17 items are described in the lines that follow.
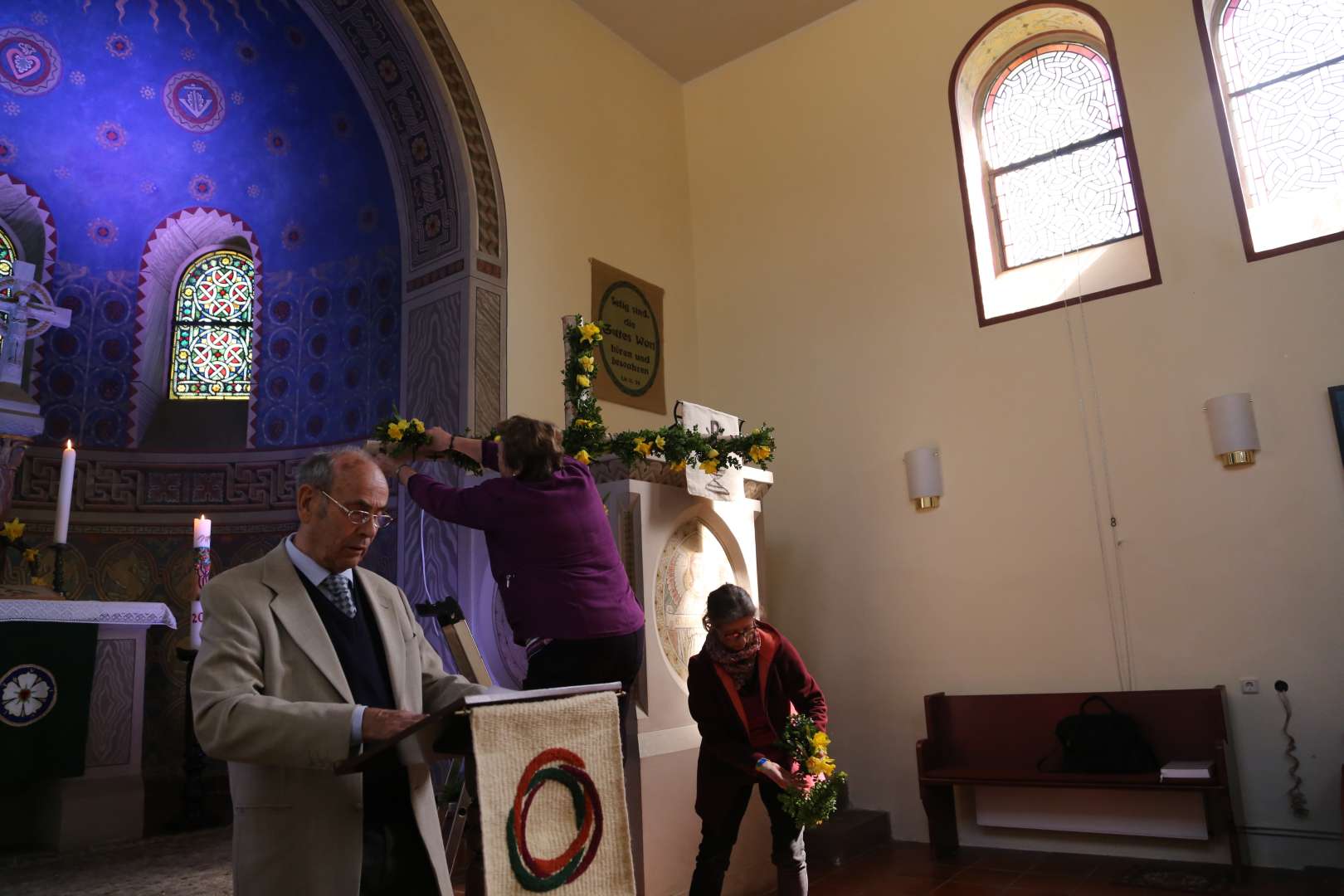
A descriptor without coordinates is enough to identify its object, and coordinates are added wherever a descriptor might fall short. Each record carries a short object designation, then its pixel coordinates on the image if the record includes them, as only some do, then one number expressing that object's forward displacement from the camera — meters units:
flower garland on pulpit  4.68
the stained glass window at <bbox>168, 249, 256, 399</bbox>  7.78
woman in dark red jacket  3.84
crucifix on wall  5.93
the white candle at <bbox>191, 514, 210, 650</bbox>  5.69
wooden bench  4.96
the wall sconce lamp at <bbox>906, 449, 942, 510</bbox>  6.41
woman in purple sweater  3.51
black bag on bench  5.14
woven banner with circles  1.93
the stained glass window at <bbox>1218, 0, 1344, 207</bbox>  5.75
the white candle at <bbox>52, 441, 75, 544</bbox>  5.47
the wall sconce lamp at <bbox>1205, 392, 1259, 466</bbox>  5.36
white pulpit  4.38
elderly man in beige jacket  1.95
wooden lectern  1.79
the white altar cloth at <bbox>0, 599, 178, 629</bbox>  4.95
